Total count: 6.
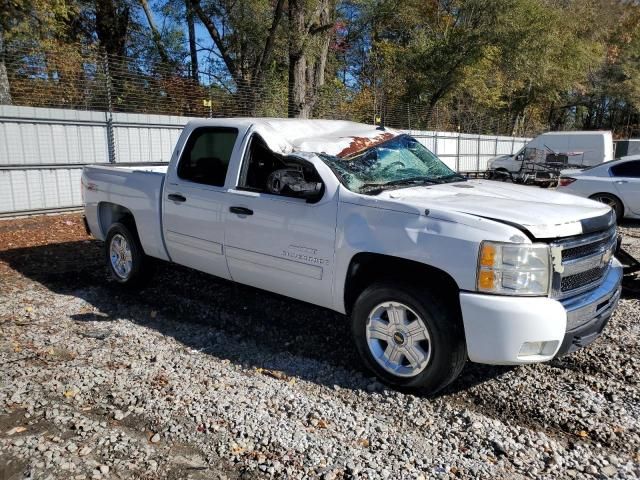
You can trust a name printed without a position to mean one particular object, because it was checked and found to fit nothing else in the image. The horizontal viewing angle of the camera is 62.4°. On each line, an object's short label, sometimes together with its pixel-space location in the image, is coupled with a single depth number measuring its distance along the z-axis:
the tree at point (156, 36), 23.73
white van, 20.58
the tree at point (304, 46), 16.94
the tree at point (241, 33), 21.56
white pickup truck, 3.25
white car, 10.86
